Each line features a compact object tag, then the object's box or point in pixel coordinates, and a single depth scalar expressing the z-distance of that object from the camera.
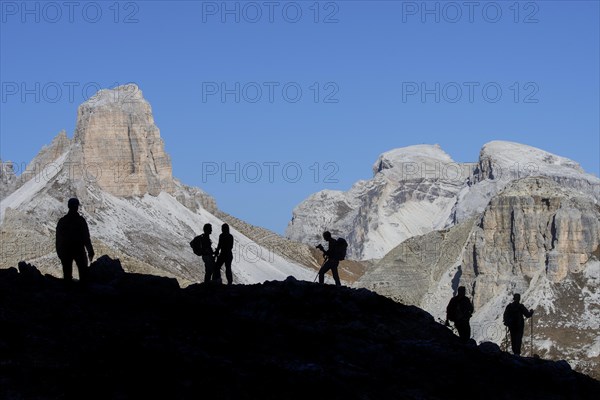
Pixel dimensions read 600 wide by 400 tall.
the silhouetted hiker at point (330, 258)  35.38
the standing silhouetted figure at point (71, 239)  28.91
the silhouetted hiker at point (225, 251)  34.28
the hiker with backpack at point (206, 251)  34.59
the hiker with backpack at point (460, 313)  32.94
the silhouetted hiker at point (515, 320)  33.97
